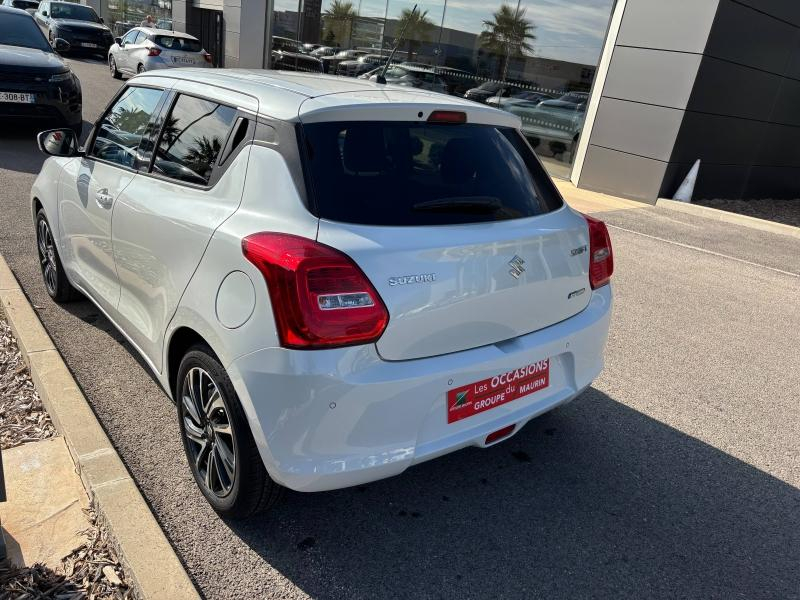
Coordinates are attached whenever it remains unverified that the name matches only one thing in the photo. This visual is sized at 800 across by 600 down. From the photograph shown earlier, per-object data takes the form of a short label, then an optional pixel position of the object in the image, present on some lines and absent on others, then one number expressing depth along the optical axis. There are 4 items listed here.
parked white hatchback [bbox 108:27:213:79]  17.88
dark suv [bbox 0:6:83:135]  8.88
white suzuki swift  2.16
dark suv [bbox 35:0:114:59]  22.53
